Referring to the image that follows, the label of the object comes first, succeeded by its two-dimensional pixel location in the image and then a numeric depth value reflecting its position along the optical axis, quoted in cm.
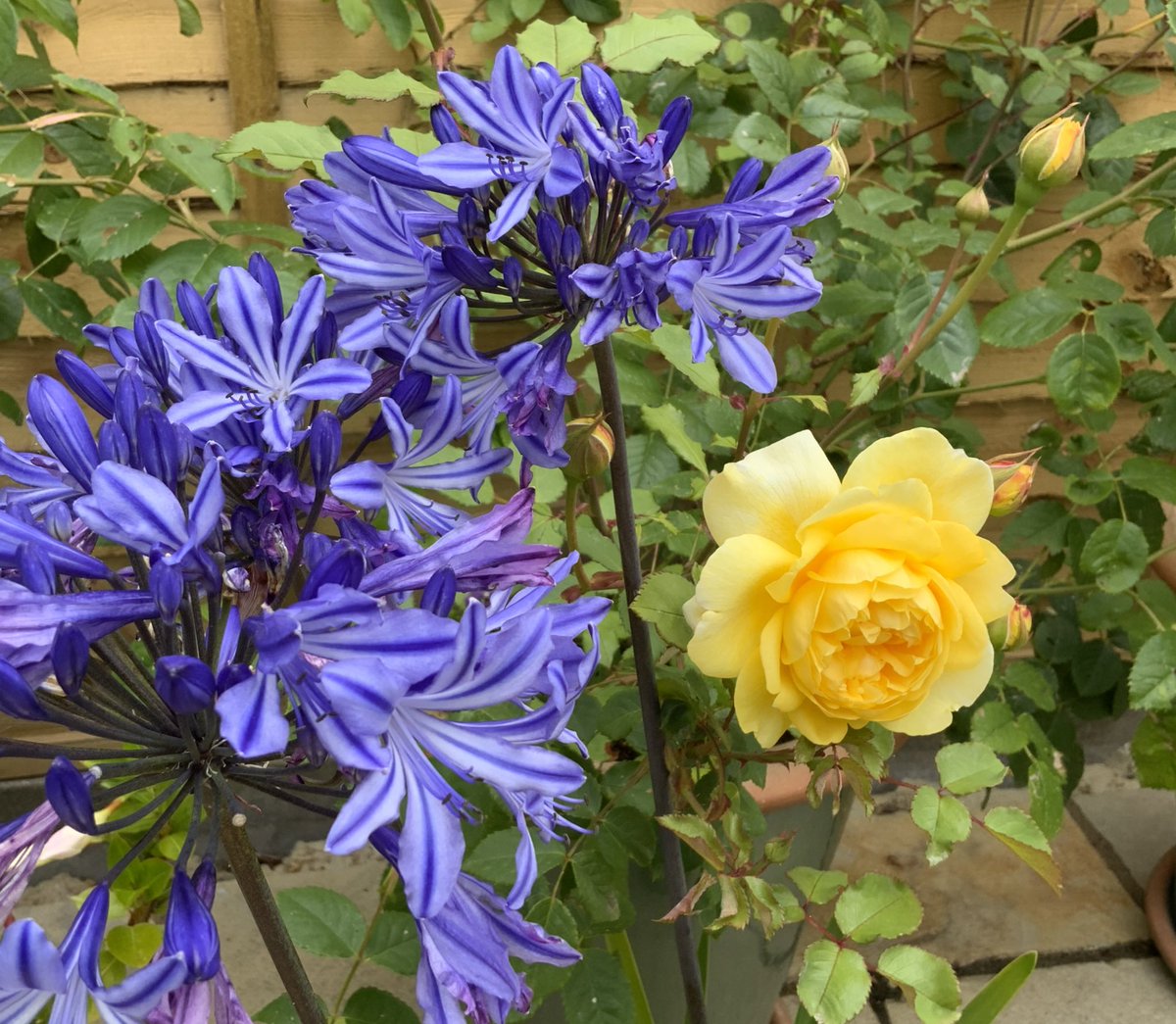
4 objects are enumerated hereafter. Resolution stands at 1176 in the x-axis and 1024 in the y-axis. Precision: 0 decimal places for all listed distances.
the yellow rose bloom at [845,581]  44
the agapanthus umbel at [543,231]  39
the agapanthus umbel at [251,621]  29
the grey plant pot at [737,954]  80
